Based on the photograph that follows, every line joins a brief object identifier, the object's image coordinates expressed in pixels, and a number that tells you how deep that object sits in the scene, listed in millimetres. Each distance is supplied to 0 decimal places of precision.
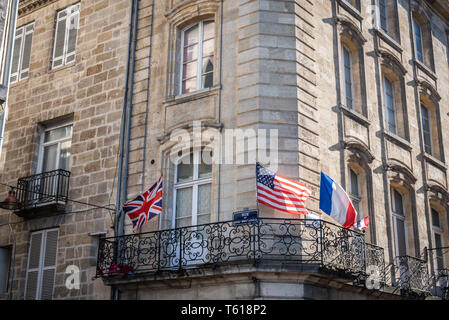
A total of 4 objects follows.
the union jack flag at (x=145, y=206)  14883
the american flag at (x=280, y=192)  13977
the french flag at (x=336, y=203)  14375
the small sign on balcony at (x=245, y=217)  14102
